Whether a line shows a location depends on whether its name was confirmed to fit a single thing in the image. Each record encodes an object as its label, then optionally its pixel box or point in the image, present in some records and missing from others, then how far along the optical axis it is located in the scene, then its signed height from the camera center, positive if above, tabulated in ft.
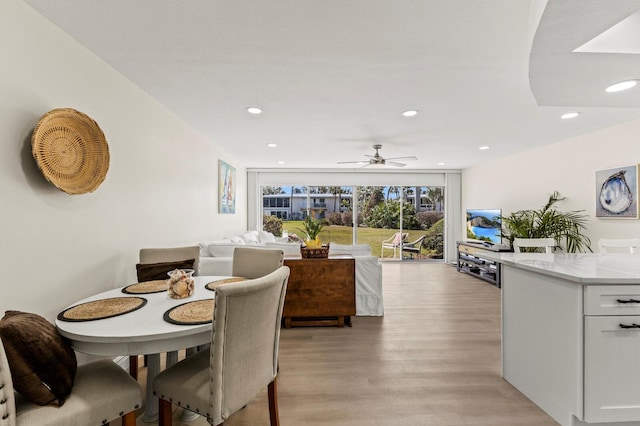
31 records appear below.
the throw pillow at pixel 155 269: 7.54 -1.35
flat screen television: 18.99 -0.61
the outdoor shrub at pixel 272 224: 24.99 -0.67
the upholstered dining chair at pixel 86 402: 3.25 -2.44
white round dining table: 4.16 -1.66
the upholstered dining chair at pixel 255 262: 7.84 -1.23
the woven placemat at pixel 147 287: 6.41 -1.59
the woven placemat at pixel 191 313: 4.58 -1.59
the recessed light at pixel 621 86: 6.38 +2.86
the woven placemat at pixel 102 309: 4.83 -1.61
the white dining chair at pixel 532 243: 8.94 -0.81
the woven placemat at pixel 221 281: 6.58 -1.55
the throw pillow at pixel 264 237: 20.70 -1.47
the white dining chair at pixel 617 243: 9.28 -0.87
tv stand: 17.25 -2.91
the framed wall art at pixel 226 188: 16.43 +1.66
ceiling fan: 15.79 +3.03
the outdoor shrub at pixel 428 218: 25.16 -0.19
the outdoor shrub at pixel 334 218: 24.97 -0.18
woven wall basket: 5.42 +1.30
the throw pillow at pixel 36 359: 3.56 -1.78
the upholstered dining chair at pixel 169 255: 7.89 -1.05
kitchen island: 5.25 -2.31
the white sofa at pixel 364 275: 11.73 -2.32
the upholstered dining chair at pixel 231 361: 4.08 -2.17
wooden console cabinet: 10.69 -2.65
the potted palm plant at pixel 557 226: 13.64 -0.52
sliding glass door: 24.80 +0.23
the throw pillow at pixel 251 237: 18.02 -1.33
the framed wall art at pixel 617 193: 11.54 +0.93
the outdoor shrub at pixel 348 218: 24.81 -0.18
